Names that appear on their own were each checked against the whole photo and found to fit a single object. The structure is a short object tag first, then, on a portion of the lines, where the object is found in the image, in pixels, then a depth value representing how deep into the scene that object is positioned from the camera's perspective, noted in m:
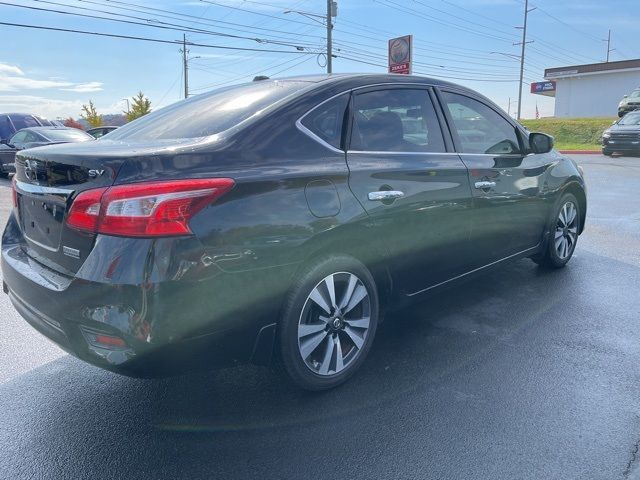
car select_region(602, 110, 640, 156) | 17.66
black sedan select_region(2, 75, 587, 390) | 2.28
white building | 40.12
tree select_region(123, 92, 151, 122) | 51.41
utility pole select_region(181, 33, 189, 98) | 46.90
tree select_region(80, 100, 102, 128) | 51.81
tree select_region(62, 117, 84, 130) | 49.50
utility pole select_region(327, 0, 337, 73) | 27.64
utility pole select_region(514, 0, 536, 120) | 46.89
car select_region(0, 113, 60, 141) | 14.91
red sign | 23.98
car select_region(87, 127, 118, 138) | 19.36
